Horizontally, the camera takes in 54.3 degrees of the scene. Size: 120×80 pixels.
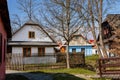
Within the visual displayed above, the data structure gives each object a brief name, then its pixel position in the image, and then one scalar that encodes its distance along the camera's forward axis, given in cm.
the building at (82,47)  2817
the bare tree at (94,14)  1188
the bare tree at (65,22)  1213
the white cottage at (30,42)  1662
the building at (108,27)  1410
